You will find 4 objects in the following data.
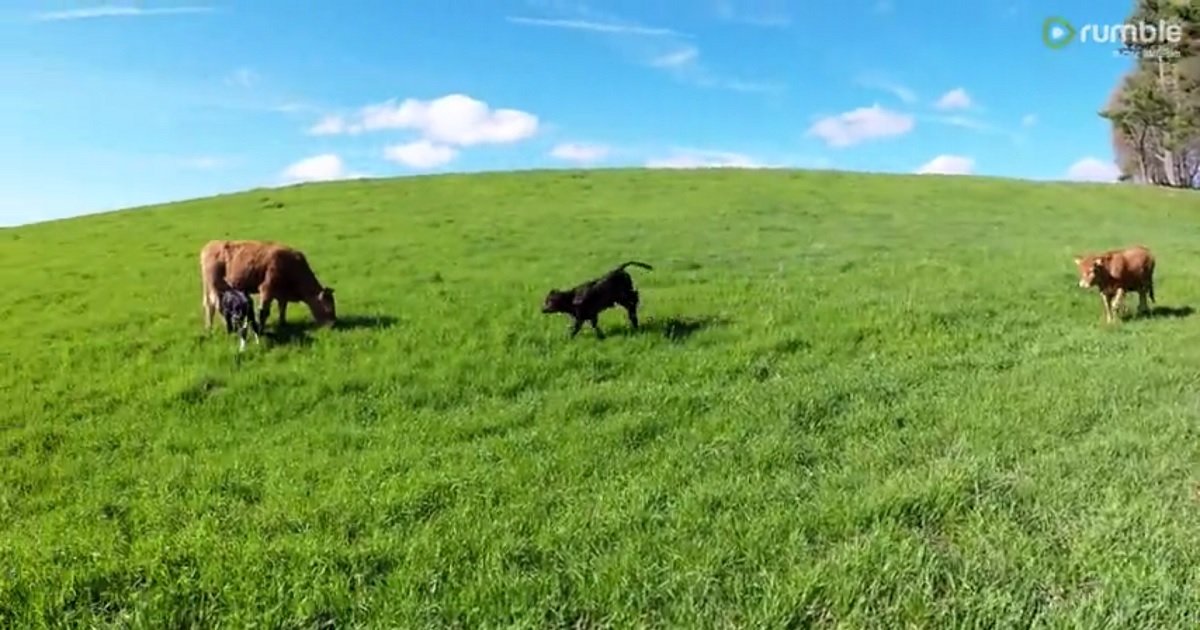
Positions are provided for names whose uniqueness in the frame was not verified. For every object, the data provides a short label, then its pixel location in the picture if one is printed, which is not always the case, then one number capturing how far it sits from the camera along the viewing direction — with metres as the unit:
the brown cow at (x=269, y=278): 13.92
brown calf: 14.86
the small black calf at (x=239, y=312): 12.73
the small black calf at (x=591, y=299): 12.69
